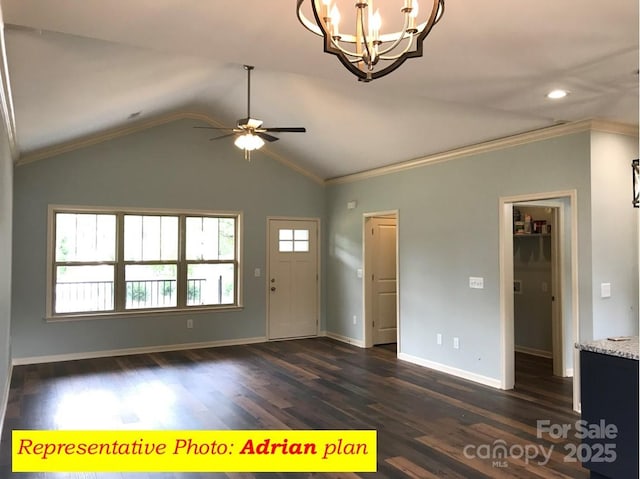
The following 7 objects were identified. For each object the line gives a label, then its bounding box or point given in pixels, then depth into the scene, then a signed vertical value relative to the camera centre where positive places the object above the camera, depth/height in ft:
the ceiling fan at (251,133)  15.53 +4.02
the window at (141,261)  20.76 -0.27
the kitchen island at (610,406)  8.63 -2.80
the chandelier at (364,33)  5.02 +2.39
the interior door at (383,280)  23.97 -1.25
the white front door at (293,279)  25.17 -1.23
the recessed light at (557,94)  11.77 +4.00
